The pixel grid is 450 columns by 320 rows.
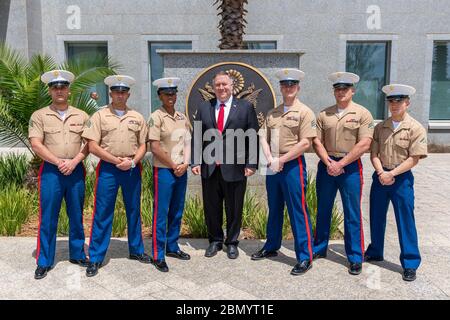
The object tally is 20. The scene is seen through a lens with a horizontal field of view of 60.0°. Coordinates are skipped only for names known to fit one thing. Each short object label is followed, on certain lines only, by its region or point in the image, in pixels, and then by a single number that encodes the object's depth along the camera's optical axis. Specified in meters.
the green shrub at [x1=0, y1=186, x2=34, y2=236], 4.97
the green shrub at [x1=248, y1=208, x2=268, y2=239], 4.92
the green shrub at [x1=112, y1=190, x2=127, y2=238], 4.96
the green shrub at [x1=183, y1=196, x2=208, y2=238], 4.93
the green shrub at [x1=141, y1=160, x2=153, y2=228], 5.26
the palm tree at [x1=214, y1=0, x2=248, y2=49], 6.84
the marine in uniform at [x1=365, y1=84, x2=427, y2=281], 3.58
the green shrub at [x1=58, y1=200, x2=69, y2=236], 4.97
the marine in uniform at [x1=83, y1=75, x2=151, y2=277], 3.73
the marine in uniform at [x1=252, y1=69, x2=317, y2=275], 3.82
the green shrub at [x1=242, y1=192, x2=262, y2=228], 5.24
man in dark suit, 4.07
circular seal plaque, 6.25
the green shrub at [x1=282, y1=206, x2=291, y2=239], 4.93
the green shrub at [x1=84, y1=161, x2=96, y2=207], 6.14
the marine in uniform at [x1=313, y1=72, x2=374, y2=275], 3.73
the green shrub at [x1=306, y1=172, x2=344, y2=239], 4.93
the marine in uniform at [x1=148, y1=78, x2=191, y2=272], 3.94
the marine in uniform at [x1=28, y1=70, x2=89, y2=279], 3.67
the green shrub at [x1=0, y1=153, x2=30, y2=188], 6.71
